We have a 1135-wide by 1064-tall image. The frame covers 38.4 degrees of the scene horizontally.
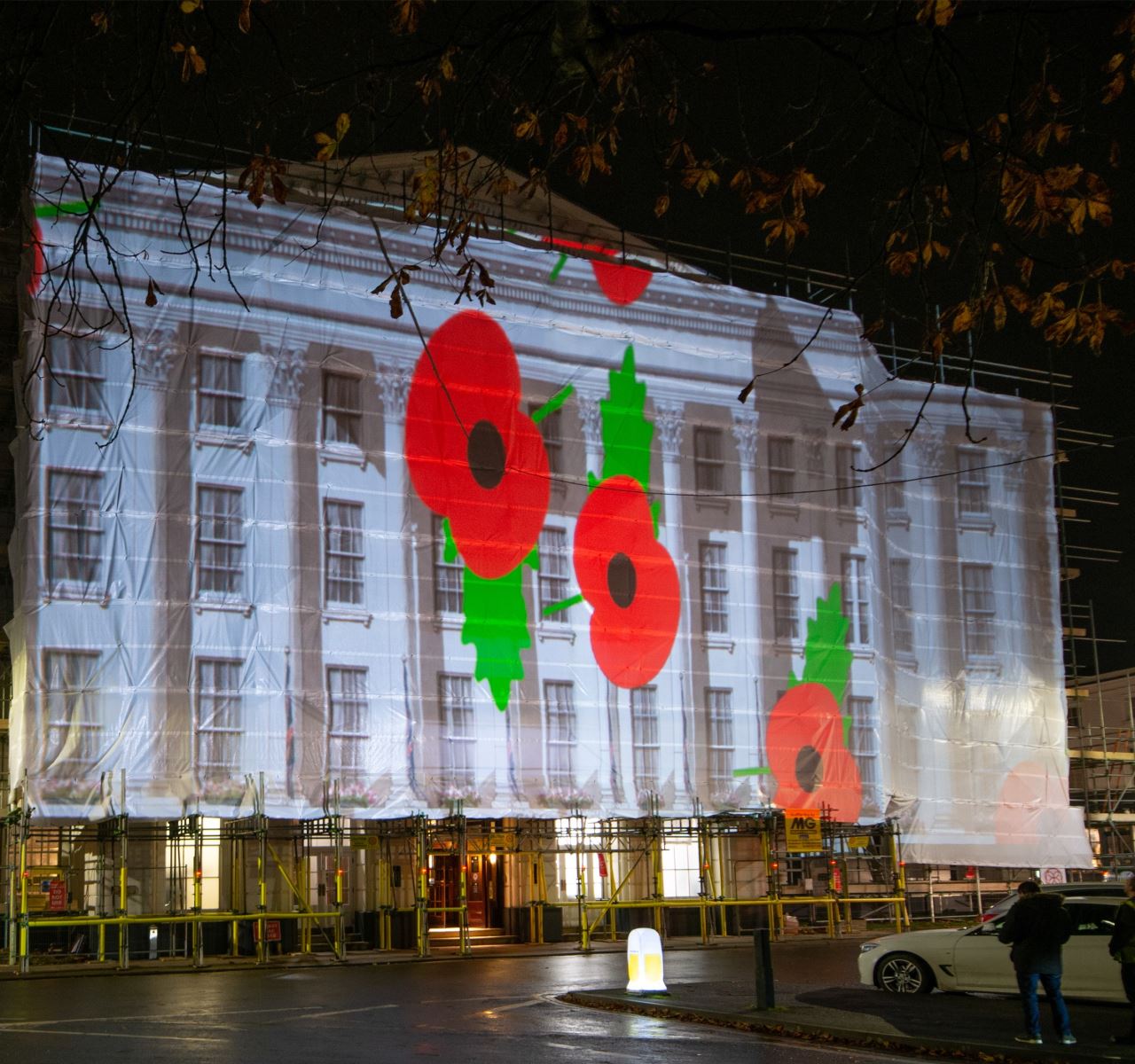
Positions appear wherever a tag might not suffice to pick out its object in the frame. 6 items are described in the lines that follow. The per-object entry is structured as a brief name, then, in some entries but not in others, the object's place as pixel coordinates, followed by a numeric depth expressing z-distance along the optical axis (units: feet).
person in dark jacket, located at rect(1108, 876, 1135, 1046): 42.22
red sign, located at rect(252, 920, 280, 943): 91.57
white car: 50.57
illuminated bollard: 55.26
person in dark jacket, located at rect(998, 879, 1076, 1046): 41.63
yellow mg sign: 101.19
